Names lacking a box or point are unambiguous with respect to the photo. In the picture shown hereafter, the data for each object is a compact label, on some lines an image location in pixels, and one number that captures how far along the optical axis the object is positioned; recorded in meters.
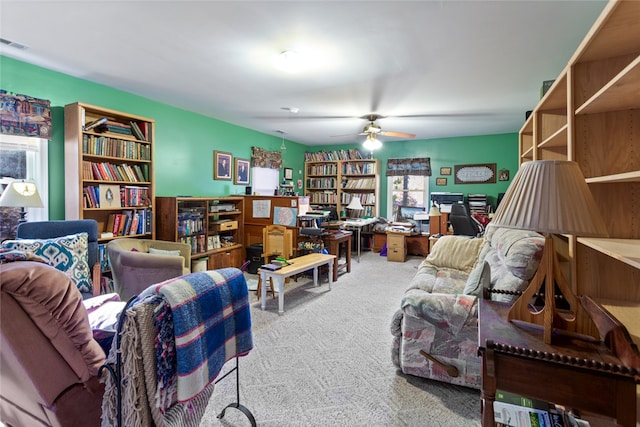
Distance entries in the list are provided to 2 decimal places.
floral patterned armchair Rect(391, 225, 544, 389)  1.79
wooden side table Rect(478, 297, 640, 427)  0.98
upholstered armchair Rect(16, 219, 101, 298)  2.51
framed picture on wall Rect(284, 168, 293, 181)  6.57
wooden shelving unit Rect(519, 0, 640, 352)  1.42
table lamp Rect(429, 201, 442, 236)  5.42
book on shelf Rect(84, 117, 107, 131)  3.01
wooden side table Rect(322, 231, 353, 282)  4.34
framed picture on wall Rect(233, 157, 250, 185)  5.23
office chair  4.47
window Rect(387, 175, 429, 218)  6.47
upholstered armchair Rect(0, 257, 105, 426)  0.94
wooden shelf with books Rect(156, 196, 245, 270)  3.75
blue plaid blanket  1.11
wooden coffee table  3.15
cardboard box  5.56
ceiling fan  4.32
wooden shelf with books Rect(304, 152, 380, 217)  6.69
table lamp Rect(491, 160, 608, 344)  1.04
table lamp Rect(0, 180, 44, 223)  2.27
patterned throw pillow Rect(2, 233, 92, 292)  2.22
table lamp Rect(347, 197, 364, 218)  5.97
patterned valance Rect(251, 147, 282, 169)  5.61
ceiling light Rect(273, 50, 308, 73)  2.47
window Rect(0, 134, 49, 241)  2.70
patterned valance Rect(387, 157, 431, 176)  6.32
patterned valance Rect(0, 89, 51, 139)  2.56
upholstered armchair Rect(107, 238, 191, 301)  2.79
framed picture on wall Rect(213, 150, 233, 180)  4.79
